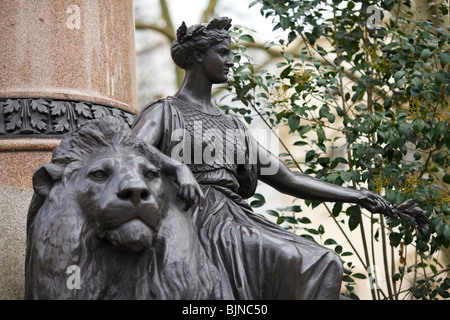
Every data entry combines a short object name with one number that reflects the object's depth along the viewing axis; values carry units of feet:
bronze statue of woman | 10.93
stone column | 14.96
